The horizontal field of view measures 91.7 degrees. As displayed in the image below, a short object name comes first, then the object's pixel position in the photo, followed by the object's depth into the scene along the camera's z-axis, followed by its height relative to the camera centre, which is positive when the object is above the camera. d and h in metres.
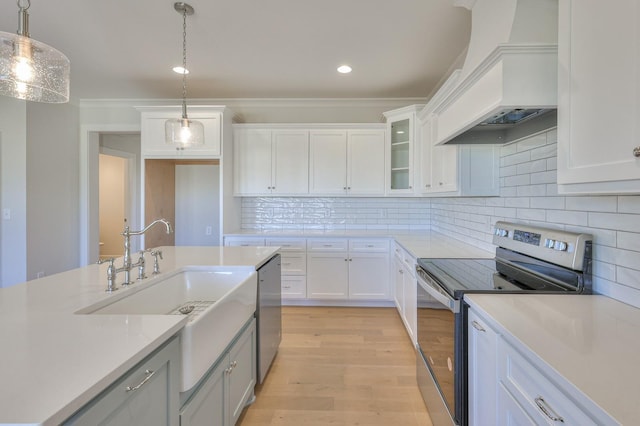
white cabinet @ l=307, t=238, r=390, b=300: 3.59 -0.69
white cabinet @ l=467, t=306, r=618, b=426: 0.72 -0.52
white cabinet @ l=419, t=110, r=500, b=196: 2.31 +0.30
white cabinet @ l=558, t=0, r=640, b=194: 0.87 +0.36
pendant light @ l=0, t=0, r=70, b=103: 1.24 +0.60
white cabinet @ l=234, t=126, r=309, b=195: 3.86 +0.63
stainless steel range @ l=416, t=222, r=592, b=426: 1.36 -0.36
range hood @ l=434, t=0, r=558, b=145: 1.37 +0.68
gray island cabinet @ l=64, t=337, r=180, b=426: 0.72 -0.51
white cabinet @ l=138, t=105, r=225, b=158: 3.54 +0.88
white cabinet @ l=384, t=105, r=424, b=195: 3.48 +0.73
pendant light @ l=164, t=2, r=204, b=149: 2.27 +0.58
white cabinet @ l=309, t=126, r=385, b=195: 3.82 +0.59
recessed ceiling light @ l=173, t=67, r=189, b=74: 3.16 +1.44
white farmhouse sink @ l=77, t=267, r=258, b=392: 1.10 -0.47
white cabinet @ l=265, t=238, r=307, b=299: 3.63 -0.64
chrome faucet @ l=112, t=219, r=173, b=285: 1.53 -0.26
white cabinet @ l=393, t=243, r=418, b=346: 2.50 -0.73
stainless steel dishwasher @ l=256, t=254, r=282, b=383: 2.02 -0.74
